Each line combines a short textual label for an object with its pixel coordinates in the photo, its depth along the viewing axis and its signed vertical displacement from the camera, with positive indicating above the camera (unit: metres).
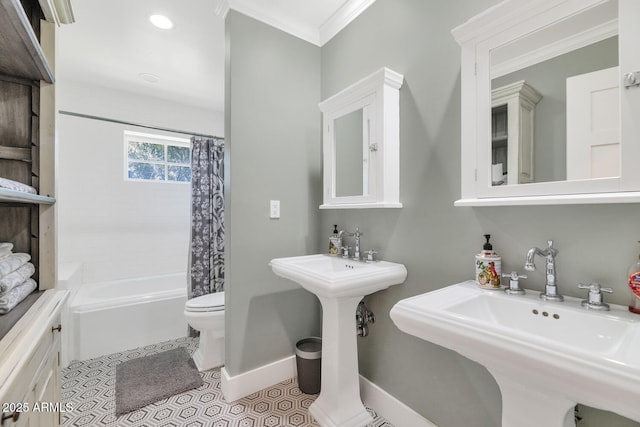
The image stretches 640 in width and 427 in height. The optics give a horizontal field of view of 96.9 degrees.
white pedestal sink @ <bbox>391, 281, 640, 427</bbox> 0.55 -0.33
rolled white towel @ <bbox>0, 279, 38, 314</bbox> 0.92 -0.29
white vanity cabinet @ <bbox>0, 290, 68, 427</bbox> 0.61 -0.41
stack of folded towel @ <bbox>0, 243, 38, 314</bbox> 0.93 -0.23
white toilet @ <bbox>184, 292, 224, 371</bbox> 2.03 -0.84
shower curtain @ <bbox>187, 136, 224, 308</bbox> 2.64 -0.06
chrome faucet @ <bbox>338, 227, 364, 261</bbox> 1.69 -0.20
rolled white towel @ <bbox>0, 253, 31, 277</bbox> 0.95 -0.18
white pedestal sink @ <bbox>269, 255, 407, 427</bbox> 1.35 -0.69
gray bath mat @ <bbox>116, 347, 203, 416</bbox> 1.70 -1.13
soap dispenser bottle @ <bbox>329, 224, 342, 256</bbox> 1.83 -0.21
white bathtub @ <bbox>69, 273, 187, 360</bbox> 2.19 -0.90
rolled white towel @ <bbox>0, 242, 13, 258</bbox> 1.00 -0.13
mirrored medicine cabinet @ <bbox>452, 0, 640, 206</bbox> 0.81 +0.37
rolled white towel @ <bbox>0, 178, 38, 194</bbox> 0.83 +0.09
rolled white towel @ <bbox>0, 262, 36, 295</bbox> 0.93 -0.23
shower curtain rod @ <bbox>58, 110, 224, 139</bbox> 2.59 +0.88
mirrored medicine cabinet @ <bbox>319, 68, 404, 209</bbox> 1.46 +0.39
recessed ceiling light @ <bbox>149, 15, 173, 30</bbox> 1.90 +1.31
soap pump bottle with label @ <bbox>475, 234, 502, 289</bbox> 1.06 -0.22
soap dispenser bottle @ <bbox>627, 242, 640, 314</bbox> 0.76 -0.20
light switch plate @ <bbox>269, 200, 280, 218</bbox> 1.88 +0.02
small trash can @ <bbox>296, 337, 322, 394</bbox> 1.75 -0.98
